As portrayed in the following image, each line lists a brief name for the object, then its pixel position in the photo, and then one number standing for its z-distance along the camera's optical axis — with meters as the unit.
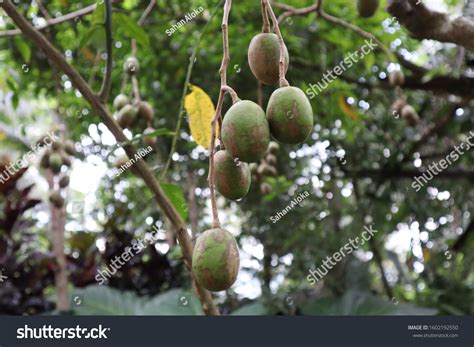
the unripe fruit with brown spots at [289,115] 0.58
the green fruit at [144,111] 1.17
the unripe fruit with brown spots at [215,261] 0.57
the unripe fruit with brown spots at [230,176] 0.61
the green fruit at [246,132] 0.57
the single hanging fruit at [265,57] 0.66
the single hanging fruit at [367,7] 1.02
